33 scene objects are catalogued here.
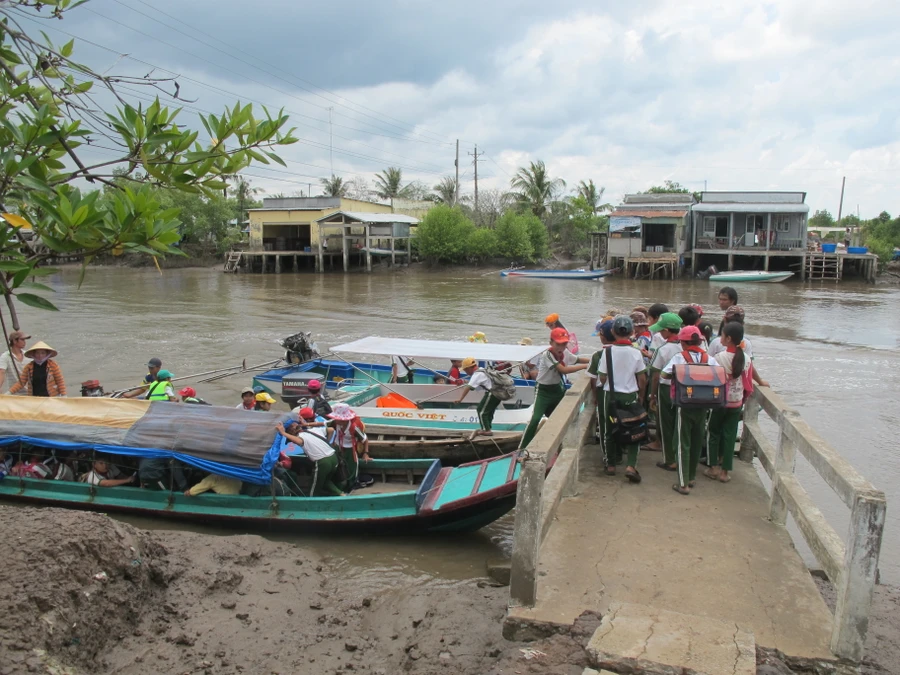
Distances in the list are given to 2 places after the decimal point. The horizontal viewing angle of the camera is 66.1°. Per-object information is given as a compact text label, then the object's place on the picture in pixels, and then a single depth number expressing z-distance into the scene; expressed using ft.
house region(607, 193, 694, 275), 145.38
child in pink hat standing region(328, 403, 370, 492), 28.22
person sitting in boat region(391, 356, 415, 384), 43.75
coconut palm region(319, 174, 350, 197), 233.76
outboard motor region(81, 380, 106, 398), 37.96
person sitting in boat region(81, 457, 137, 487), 28.89
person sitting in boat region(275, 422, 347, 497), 26.71
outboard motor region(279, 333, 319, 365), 50.44
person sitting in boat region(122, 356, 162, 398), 38.70
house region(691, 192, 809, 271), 143.13
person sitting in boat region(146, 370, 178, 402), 33.88
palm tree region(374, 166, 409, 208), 242.58
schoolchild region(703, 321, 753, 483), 18.76
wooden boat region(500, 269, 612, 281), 150.10
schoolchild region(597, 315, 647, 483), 18.79
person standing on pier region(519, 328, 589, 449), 22.22
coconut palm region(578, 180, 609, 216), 209.87
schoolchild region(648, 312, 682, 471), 19.08
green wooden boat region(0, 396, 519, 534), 26.22
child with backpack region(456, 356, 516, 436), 32.42
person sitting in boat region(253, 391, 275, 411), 33.76
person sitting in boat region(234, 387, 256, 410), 34.22
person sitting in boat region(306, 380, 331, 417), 32.89
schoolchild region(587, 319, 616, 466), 19.38
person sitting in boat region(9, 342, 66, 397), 33.50
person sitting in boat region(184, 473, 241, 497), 27.84
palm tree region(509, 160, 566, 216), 202.28
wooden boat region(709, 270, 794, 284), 137.90
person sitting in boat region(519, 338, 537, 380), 43.46
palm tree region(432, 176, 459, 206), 227.40
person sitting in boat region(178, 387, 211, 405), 34.21
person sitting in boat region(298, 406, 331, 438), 27.22
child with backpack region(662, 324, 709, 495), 17.97
